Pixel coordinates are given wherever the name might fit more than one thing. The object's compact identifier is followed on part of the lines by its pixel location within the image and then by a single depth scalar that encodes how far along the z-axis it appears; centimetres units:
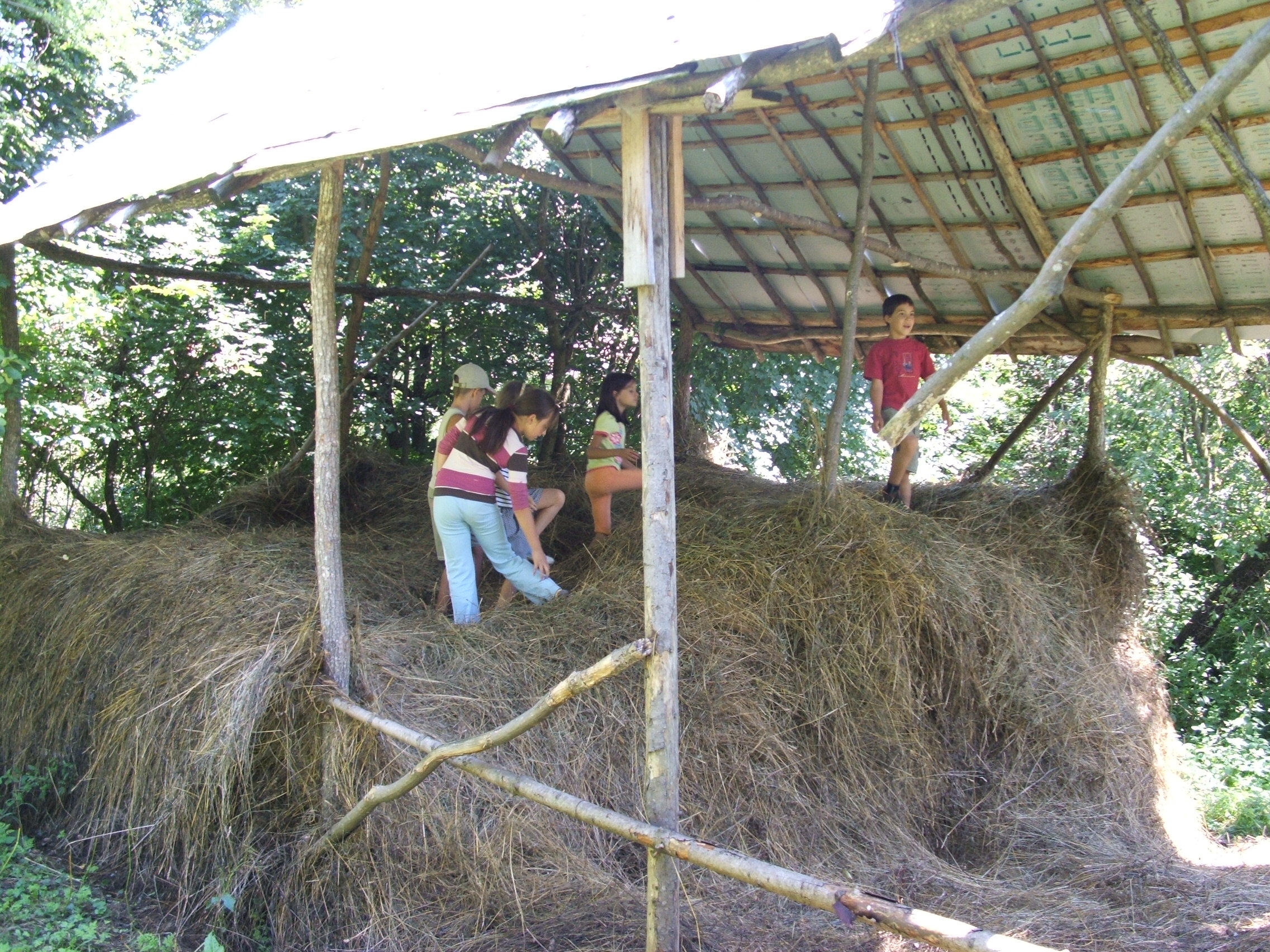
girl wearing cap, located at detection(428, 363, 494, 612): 625
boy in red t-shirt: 671
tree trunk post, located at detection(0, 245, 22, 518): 666
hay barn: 368
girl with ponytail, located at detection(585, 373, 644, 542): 643
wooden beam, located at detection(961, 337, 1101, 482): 732
